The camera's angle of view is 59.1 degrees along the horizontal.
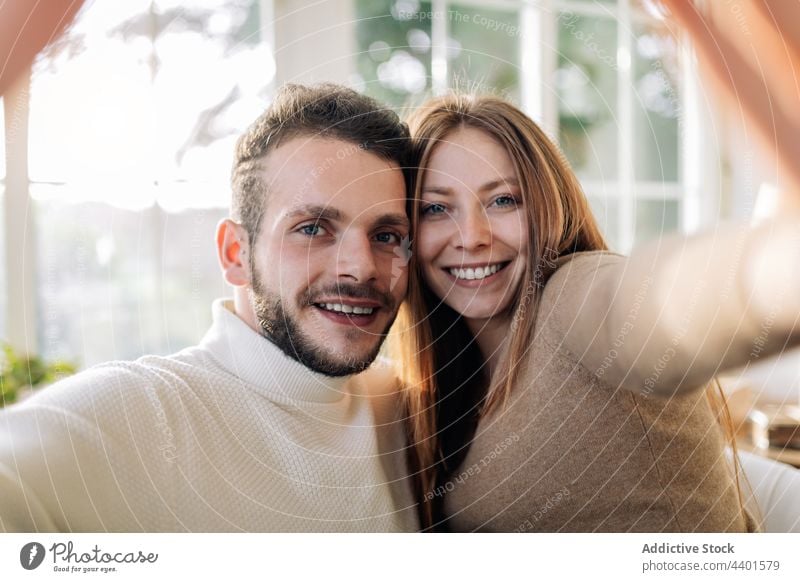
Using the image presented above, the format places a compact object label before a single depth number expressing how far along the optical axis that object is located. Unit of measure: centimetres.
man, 53
